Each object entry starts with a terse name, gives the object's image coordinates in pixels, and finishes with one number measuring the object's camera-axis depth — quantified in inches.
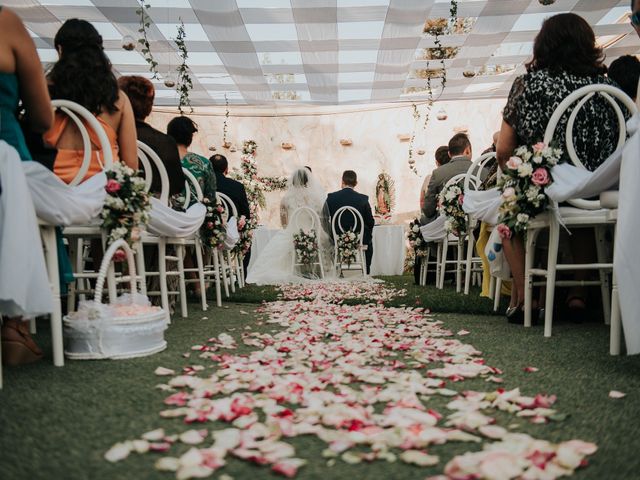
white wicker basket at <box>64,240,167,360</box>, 70.8
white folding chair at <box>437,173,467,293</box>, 165.2
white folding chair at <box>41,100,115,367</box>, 66.9
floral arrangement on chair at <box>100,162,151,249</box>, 78.7
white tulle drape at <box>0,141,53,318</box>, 55.5
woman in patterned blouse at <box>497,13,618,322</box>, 93.3
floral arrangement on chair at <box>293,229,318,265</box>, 252.5
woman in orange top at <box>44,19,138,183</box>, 84.0
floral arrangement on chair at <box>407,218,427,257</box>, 209.5
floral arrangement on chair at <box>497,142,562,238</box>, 84.7
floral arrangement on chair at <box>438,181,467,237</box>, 158.2
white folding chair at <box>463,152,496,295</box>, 150.2
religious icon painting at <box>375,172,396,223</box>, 453.7
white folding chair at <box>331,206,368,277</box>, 266.2
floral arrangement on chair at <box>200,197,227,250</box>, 140.8
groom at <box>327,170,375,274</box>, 270.8
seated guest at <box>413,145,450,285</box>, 223.0
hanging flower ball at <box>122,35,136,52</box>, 226.7
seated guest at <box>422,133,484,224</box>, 189.6
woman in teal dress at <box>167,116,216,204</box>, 152.6
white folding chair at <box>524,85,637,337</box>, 80.7
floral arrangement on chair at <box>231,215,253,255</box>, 194.4
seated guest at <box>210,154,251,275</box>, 217.8
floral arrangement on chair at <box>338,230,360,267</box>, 265.3
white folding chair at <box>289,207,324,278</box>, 251.5
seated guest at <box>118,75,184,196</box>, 120.0
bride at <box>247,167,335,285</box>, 255.9
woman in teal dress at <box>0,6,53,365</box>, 62.5
